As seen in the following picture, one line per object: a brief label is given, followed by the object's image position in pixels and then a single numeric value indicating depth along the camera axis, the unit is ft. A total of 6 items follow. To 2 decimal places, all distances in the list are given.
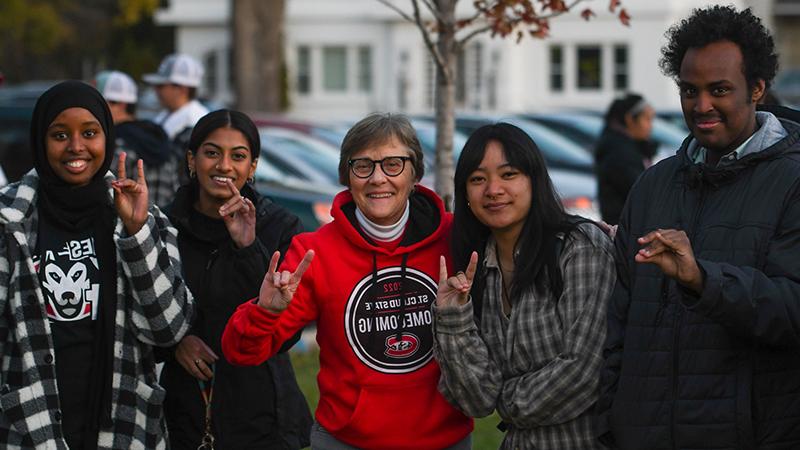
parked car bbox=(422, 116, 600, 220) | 47.47
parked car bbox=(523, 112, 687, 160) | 67.36
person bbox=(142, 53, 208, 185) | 33.12
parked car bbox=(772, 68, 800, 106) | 129.59
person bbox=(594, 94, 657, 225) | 34.27
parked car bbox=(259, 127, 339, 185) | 44.55
